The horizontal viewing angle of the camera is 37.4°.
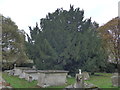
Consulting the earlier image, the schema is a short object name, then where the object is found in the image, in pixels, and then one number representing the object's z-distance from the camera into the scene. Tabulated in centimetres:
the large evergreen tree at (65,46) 2100
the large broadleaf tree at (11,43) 2767
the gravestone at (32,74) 1715
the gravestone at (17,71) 2089
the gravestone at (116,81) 1202
